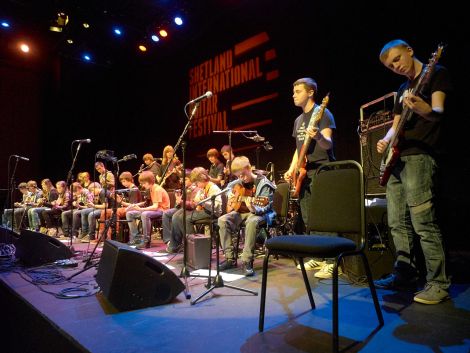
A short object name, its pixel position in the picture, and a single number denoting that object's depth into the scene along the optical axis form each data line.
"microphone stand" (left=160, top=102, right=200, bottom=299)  3.05
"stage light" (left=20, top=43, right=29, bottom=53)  13.03
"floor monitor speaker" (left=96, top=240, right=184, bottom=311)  2.60
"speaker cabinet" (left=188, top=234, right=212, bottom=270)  4.53
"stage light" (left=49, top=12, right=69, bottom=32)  9.80
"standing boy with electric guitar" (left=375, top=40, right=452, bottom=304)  2.58
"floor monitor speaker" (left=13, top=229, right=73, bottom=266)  4.64
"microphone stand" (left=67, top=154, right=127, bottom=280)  3.90
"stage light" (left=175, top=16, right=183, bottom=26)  9.36
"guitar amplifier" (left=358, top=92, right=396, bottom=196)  4.19
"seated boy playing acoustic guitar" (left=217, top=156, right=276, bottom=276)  4.09
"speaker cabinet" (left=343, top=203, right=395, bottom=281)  3.29
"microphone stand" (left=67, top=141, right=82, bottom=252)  5.63
